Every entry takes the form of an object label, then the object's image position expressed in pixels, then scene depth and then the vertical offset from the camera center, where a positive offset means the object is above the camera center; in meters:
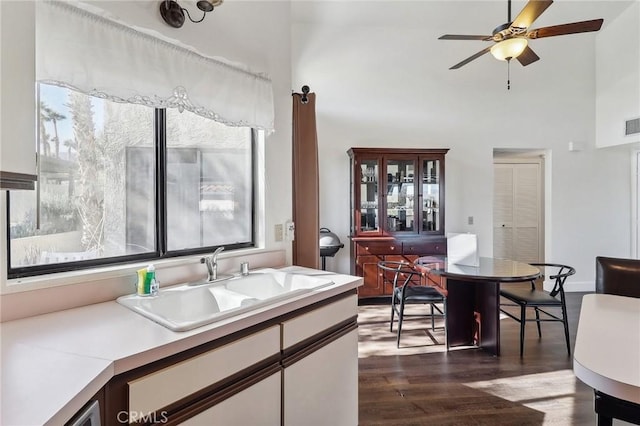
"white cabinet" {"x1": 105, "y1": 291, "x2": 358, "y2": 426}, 0.96 -0.59
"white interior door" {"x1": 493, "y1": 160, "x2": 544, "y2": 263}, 6.24 -0.03
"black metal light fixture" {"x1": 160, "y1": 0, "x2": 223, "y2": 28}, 1.67 +1.01
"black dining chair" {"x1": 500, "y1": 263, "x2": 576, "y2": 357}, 2.79 -0.73
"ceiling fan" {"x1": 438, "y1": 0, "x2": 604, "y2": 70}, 2.28 +1.31
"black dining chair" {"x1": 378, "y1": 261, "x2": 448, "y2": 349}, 2.97 -0.74
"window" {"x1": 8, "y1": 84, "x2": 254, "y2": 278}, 1.43 +0.12
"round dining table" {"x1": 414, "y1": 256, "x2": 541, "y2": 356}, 2.82 -0.80
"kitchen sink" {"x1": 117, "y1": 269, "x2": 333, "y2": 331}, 1.24 -0.39
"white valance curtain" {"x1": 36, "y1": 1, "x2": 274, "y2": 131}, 1.28 +0.65
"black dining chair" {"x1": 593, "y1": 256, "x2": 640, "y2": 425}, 2.04 -0.40
